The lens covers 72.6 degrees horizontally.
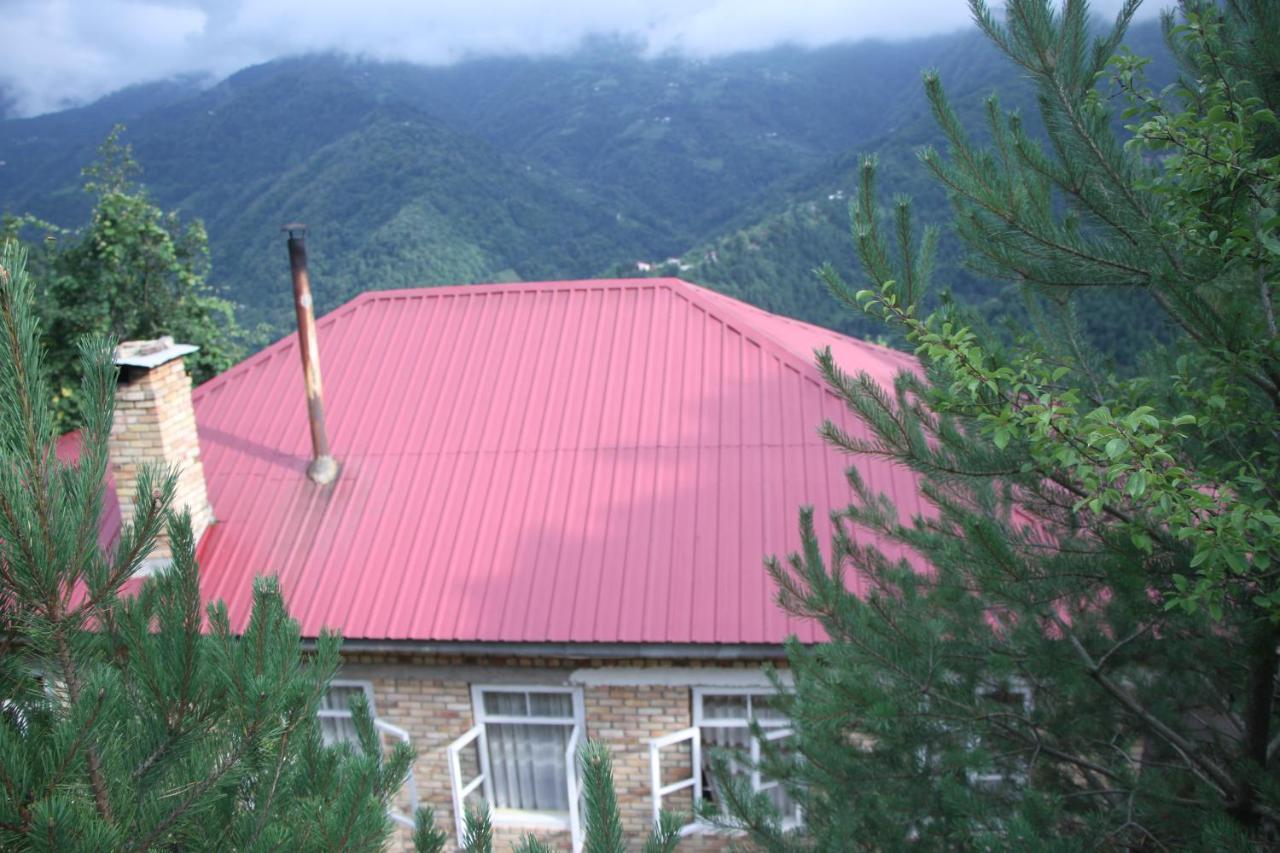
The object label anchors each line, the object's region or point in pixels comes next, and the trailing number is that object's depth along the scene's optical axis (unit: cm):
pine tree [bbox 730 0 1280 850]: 266
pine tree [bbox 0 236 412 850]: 171
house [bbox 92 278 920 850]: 682
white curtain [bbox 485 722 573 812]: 741
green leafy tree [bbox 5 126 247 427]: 1492
